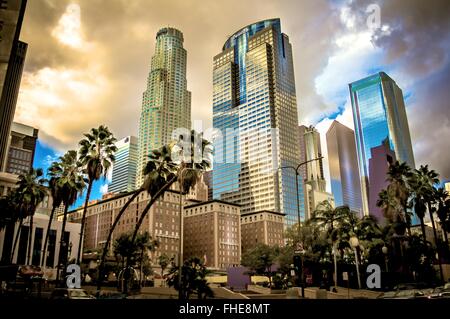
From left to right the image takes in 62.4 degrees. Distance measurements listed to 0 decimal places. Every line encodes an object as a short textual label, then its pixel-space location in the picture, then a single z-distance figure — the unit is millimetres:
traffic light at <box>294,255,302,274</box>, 26250
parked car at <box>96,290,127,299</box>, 27631
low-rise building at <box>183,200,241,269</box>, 166500
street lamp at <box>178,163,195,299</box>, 28194
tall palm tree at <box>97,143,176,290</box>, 40281
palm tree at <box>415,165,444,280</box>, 53094
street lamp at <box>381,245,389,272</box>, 51025
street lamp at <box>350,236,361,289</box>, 32747
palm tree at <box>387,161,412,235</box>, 52031
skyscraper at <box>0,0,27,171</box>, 13047
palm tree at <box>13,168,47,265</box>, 52812
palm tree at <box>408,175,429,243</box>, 53125
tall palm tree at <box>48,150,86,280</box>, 45375
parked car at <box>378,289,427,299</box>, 24148
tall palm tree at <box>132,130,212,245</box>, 37156
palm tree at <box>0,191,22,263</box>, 55469
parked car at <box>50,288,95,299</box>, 24878
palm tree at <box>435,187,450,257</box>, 58406
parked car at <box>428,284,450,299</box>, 21484
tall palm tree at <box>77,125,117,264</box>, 43250
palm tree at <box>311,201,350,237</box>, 53125
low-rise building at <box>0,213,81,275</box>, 79438
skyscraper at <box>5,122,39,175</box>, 164150
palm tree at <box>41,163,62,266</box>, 45719
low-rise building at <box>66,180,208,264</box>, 152875
